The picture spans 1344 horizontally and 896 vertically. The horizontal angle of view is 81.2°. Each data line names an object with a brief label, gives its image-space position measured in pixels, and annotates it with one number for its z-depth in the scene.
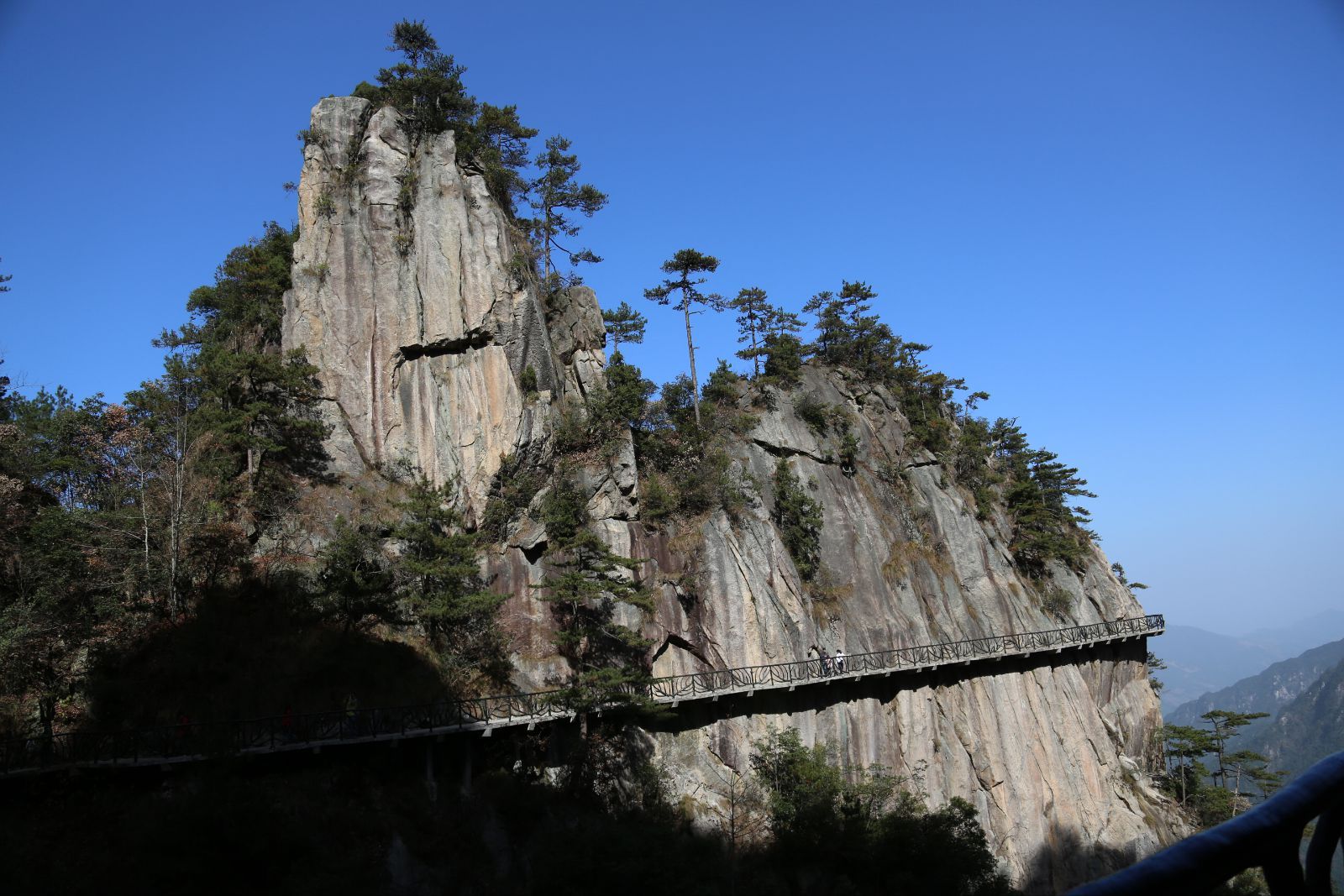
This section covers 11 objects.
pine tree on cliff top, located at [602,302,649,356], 47.88
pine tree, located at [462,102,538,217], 38.12
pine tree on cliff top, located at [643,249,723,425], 43.97
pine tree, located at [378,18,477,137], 37.53
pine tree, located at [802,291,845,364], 52.38
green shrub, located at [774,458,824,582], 37.84
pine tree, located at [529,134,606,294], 42.78
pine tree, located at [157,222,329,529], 27.78
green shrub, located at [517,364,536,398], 34.19
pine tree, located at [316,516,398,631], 24.72
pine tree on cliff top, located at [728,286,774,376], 49.81
